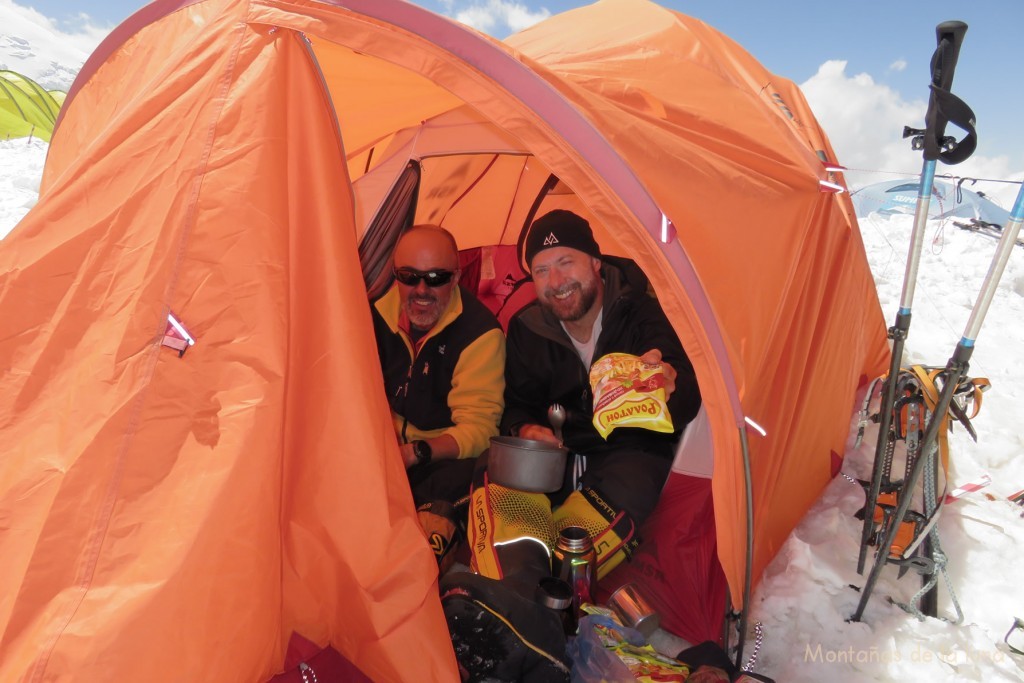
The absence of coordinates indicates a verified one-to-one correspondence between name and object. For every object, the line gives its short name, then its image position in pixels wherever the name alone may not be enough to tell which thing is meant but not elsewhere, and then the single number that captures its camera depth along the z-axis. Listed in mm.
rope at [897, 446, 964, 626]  1919
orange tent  1208
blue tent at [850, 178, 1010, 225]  6973
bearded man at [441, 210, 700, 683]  1483
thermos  1861
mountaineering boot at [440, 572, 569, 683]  1464
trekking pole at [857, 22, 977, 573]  1622
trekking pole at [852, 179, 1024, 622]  1567
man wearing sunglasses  2473
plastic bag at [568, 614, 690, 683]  1499
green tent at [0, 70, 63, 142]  9195
